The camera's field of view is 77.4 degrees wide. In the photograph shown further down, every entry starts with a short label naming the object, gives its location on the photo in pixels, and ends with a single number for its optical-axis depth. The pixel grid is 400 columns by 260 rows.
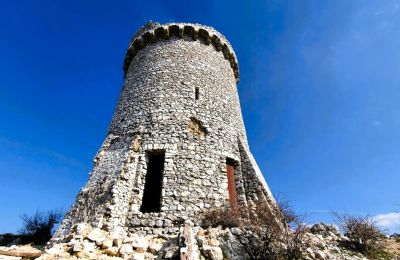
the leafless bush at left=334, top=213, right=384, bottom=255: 7.42
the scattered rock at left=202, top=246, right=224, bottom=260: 5.38
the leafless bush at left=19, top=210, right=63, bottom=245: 11.22
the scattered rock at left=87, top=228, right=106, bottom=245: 6.33
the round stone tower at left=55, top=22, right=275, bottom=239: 8.37
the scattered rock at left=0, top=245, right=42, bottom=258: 5.55
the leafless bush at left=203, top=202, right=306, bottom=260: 5.93
